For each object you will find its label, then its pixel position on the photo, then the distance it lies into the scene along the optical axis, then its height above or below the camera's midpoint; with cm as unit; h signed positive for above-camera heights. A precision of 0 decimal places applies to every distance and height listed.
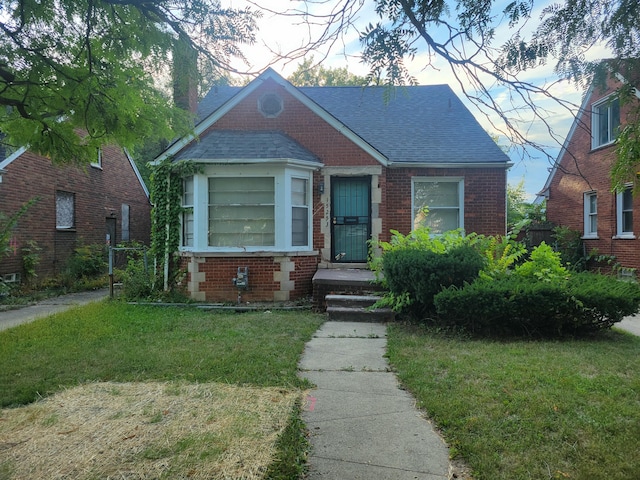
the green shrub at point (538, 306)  609 -82
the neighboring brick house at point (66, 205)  1241 +135
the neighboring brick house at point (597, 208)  1319 +129
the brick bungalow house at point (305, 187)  969 +139
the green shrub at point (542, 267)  695 -33
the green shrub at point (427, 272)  692 -40
